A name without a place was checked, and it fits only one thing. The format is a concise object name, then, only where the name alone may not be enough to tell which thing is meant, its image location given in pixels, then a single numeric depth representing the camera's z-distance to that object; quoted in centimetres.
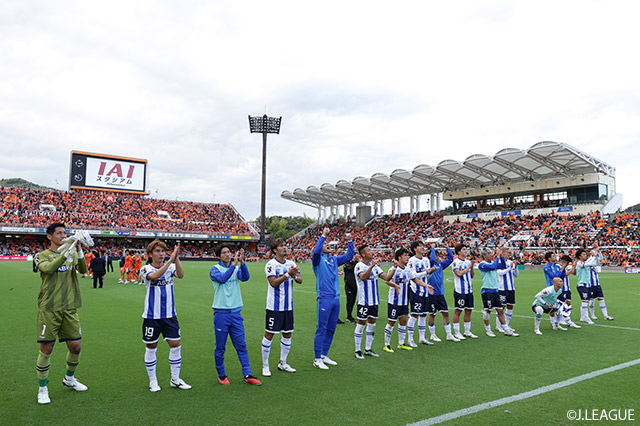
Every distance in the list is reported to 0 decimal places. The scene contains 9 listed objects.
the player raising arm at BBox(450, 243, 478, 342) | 859
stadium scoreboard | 5538
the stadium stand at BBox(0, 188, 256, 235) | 5191
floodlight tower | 5028
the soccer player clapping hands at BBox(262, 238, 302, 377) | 598
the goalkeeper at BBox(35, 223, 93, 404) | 492
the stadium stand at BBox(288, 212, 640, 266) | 3350
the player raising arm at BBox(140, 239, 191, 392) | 526
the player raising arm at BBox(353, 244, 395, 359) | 710
